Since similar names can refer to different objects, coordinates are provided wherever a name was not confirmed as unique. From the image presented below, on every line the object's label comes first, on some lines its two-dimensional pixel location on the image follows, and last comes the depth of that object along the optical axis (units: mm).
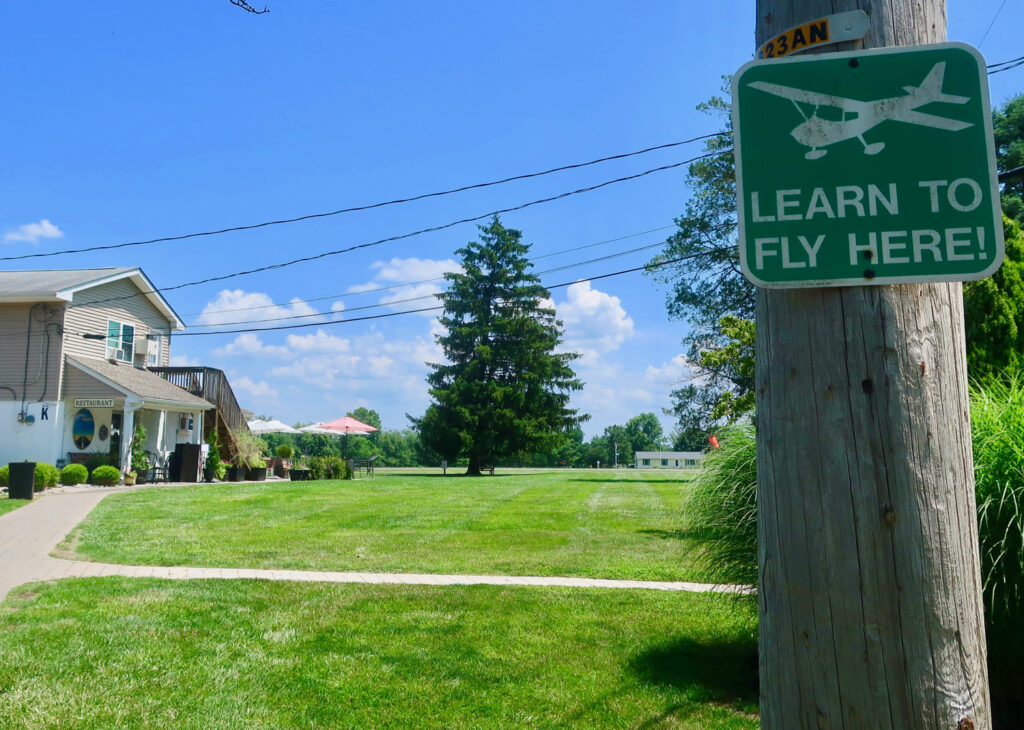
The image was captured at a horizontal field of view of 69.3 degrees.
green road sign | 1553
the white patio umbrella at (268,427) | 34031
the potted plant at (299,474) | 28234
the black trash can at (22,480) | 17219
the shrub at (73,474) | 20984
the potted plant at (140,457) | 23511
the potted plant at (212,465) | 25203
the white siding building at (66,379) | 22844
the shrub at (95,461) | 22938
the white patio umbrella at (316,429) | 32500
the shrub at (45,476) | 19047
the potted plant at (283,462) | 32062
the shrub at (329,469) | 29125
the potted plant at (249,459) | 27406
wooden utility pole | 1457
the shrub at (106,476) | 21438
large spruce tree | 40969
